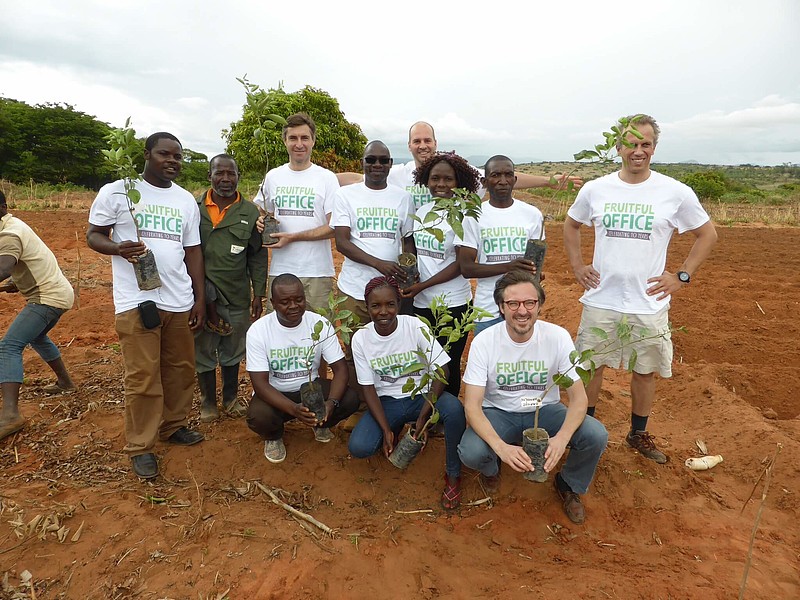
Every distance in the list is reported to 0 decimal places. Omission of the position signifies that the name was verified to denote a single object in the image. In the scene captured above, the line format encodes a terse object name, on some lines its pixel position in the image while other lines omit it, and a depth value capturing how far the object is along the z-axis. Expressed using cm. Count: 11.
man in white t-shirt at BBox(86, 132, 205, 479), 304
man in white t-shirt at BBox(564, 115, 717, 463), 324
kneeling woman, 307
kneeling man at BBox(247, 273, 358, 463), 320
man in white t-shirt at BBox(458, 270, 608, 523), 277
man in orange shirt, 364
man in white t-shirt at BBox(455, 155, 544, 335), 332
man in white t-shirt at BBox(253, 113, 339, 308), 366
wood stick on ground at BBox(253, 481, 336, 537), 280
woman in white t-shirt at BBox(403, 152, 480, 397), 335
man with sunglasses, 349
